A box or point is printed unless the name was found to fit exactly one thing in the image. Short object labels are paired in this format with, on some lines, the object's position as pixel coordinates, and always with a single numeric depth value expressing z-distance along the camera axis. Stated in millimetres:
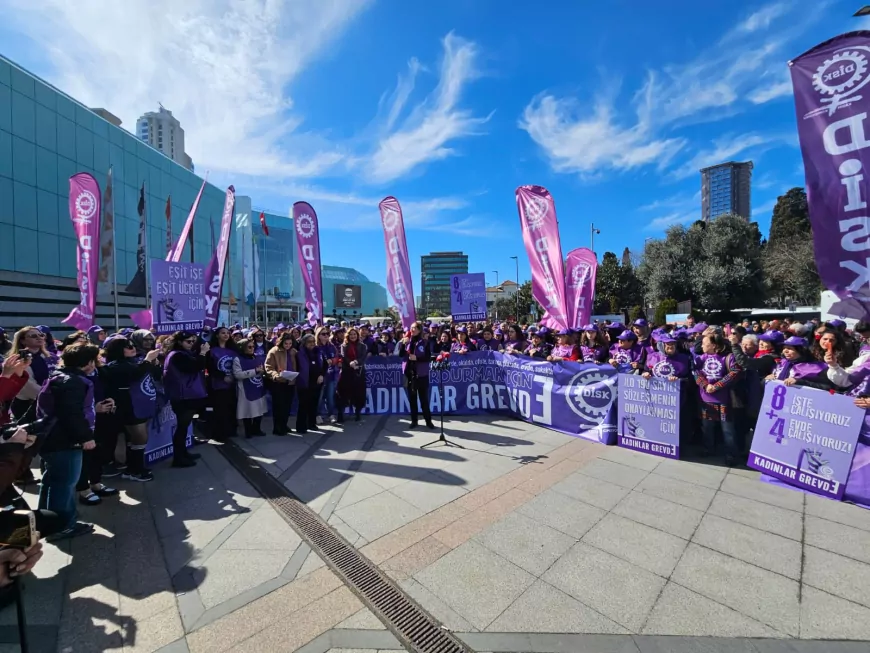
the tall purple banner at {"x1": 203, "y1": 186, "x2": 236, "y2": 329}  8195
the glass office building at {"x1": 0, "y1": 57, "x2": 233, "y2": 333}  24609
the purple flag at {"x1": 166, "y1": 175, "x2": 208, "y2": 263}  10250
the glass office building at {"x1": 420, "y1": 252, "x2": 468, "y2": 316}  147250
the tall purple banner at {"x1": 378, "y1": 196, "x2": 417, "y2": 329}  10688
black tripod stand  6348
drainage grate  2502
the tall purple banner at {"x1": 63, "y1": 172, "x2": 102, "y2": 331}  10844
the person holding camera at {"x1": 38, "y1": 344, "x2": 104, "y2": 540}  3441
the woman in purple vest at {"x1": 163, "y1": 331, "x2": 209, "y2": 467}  5559
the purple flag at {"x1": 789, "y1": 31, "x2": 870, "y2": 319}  3820
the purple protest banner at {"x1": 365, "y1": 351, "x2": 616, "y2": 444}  6438
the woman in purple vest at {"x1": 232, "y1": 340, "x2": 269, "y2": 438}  6906
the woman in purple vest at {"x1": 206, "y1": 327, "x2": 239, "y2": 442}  6469
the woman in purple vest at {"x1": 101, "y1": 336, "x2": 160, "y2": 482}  4695
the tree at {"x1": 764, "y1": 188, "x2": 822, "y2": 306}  26016
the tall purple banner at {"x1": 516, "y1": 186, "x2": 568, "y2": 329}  8102
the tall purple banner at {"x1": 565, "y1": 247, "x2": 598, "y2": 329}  8102
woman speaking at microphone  7215
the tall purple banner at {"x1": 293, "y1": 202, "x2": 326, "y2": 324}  10523
